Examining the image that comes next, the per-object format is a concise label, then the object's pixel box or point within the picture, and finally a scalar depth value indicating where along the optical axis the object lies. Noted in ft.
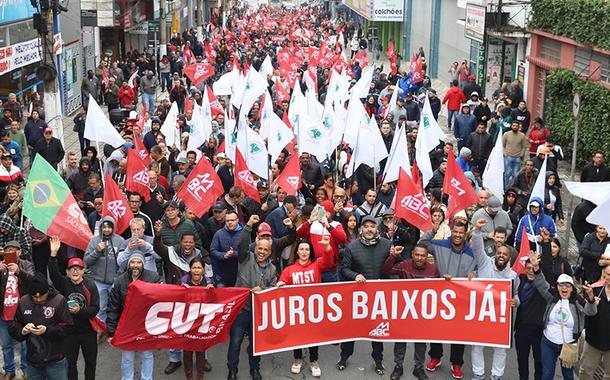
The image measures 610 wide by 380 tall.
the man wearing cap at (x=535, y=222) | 33.81
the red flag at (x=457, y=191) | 35.50
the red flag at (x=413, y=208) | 33.94
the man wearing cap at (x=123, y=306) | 27.07
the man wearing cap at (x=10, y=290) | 27.22
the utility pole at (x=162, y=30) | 134.10
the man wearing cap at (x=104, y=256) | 30.22
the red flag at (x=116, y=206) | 32.89
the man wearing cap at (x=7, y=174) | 41.50
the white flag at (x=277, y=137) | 47.26
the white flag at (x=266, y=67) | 82.89
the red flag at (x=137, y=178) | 37.01
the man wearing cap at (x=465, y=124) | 58.90
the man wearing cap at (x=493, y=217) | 34.09
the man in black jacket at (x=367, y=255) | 28.91
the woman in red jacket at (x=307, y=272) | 28.63
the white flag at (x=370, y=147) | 44.80
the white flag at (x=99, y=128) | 43.88
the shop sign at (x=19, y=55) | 70.49
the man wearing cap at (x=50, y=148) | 49.08
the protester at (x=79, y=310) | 25.84
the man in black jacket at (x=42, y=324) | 24.57
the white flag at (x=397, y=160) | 39.42
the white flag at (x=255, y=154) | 44.29
